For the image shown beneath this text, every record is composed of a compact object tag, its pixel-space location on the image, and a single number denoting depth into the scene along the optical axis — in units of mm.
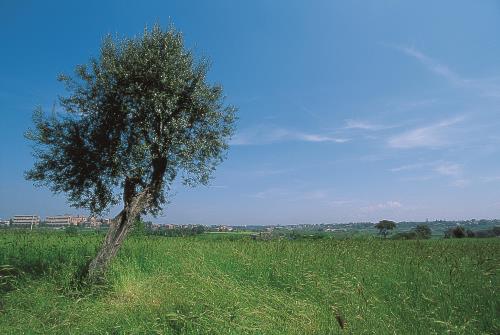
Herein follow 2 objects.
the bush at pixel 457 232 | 95269
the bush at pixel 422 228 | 122762
